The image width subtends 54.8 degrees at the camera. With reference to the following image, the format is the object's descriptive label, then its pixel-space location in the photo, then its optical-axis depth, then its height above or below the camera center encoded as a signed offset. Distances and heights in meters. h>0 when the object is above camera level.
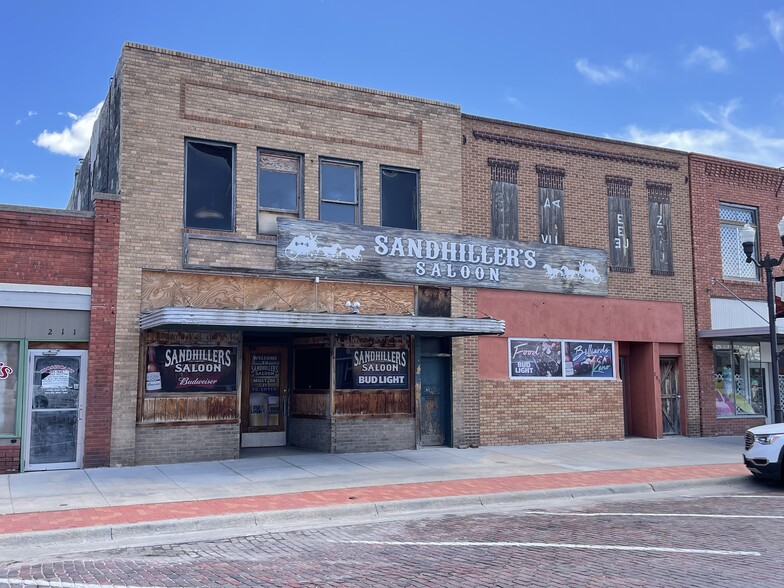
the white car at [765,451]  12.75 -1.39
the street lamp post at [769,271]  16.48 +2.19
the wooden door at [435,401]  17.05 -0.68
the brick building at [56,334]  13.30 +0.68
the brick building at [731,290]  20.66 +2.22
